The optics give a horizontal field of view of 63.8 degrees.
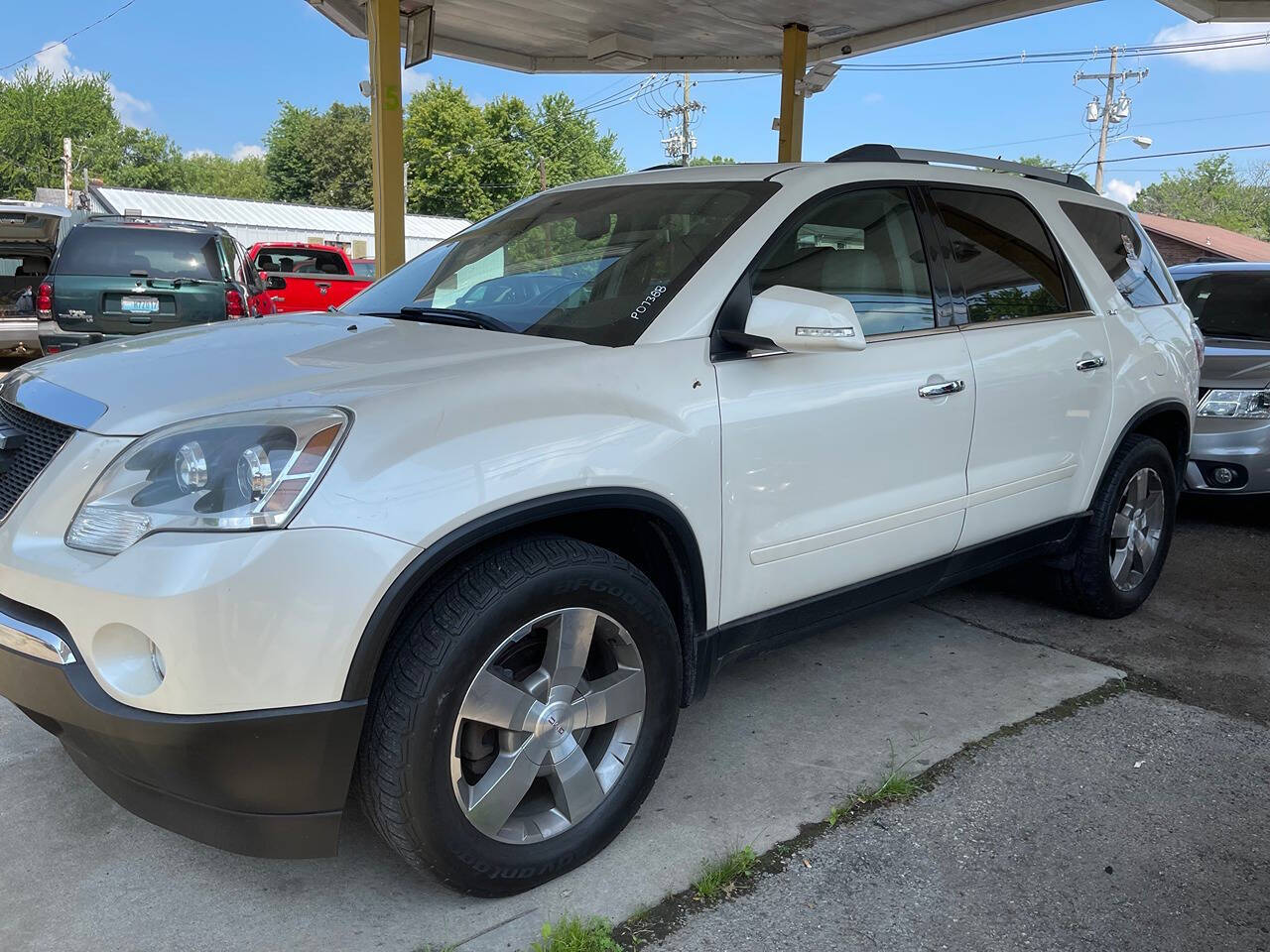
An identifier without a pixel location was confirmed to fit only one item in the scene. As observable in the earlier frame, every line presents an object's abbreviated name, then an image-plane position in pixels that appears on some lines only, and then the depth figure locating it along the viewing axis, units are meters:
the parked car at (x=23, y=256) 10.84
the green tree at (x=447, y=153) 67.00
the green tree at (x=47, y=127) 70.44
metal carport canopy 9.65
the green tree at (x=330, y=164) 77.88
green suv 8.82
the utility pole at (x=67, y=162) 53.54
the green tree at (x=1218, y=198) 69.81
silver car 5.96
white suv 2.01
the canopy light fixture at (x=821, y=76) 12.84
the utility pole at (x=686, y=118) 57.88
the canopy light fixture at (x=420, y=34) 10.32
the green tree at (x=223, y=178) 93.89
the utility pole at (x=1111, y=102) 49.44
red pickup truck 15.75
